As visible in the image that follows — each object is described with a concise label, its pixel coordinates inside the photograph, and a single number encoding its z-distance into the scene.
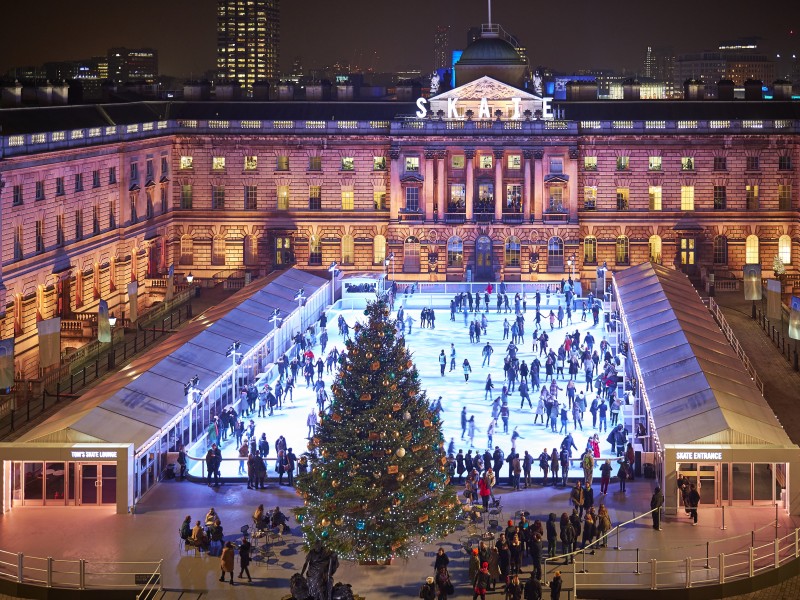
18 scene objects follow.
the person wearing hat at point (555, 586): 47.97
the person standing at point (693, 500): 56.44
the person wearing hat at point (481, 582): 48.16
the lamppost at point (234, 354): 75.81
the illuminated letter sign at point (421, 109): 123.31
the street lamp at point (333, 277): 107.56
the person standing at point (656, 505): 56.09
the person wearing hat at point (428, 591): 47.28
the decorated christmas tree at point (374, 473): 50.72
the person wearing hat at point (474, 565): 49.28
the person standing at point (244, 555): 50.75
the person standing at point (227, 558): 50.31
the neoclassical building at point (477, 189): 121.75
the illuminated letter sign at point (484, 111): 123.62
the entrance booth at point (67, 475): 57.69
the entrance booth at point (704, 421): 57.78
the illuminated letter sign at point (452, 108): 124.19
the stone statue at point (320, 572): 41.16
